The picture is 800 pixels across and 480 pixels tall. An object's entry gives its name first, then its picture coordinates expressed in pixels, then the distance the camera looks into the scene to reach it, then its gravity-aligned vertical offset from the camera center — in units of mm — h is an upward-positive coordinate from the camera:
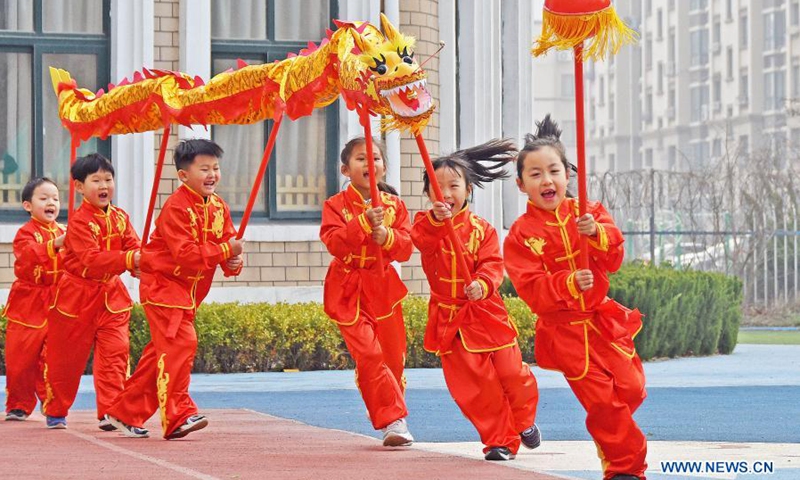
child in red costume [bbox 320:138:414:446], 9812 -255
